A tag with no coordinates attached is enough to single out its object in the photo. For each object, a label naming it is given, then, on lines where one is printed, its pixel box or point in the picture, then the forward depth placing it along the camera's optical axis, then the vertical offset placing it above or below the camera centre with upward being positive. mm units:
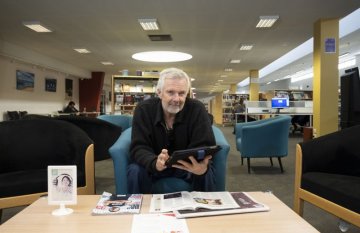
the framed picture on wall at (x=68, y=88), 12328 +756
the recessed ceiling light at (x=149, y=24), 5916 +1710
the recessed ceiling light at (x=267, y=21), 5750 +1730
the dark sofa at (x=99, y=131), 3487 -305
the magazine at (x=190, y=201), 1349 -450
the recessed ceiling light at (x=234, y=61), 10619 +1666
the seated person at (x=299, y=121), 10164 -460
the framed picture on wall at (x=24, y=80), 8805 +784
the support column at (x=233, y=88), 20372 +1316
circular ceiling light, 9172 +1607
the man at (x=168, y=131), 1913 -170
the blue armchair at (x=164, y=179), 1975 -447
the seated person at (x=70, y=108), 11289 -72
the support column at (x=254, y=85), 12969 +972
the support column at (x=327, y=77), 5793 +594
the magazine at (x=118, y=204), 1348 -468
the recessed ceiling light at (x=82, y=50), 8914 +1670
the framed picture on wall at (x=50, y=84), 10612 +780
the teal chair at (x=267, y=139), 4004 -428
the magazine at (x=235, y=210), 1278 -454
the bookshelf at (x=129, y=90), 6617 +365
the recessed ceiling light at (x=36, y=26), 6114 +1696
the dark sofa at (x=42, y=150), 2146 -345
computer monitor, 9445 +170
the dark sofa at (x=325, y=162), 2016 -397
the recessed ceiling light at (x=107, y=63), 11125 +1640
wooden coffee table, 1161 -476
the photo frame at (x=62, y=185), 1381 -366
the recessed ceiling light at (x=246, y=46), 8189 +1695
